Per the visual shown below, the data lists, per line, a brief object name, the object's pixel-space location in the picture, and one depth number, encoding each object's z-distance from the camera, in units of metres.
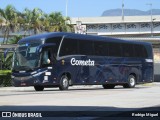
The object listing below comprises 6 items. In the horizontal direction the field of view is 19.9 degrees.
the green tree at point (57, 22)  57.38
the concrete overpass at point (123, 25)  79.06
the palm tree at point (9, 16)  53.28
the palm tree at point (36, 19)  55.28
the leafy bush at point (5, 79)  35.56
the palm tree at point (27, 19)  54.53
